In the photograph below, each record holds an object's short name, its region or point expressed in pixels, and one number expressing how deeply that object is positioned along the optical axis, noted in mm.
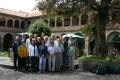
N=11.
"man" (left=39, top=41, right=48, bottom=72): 5815
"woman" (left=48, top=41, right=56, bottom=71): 5878
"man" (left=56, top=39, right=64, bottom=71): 6040
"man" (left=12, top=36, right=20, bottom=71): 5993
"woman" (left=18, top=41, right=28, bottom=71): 5860
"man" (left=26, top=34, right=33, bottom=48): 5936
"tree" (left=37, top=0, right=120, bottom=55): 6426
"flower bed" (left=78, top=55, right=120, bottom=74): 5825
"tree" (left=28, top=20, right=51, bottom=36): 14197
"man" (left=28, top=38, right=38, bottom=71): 5845
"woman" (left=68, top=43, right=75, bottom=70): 6194
